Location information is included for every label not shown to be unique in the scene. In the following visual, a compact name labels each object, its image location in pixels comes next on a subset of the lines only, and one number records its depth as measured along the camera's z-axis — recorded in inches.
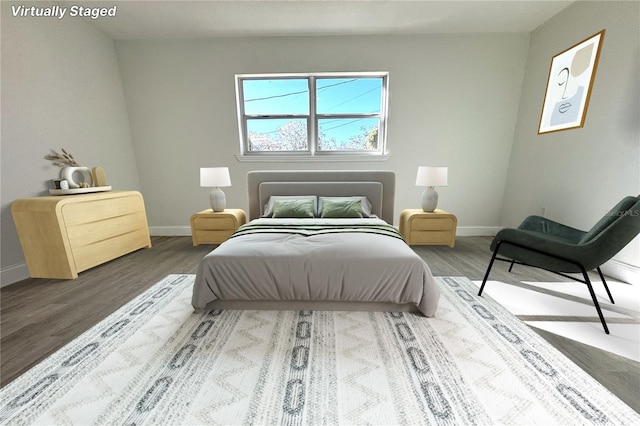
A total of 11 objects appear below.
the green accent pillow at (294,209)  114.9
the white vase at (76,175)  105.9
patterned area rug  42.4
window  145.5
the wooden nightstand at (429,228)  124.9
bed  67.5
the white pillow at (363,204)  120.4
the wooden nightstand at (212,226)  128.4
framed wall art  99.7
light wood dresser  91.4
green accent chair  59.5
